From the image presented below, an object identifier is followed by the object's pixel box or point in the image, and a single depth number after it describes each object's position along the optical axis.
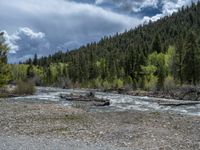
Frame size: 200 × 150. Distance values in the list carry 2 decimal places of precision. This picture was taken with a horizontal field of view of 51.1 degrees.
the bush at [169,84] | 41.02
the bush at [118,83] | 57.45
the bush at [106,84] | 59.73
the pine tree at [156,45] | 67.96
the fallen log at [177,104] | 23.93
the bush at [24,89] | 33.85
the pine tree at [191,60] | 50.05
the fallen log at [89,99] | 23.18
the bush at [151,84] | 46.11
